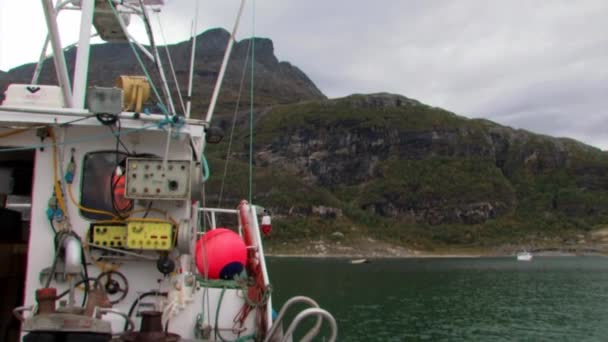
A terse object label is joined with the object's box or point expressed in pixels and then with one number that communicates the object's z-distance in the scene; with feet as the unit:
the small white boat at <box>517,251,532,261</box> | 537.65
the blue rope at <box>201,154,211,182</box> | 24.71
